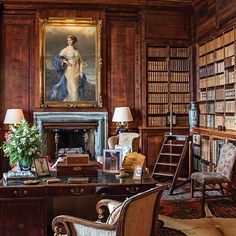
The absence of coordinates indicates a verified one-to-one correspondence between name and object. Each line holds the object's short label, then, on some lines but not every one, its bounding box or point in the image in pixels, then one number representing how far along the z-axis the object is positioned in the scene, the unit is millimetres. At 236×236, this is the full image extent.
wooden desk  2527
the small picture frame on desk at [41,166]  2913
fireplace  5349
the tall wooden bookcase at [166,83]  5591
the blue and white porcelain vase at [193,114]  5442
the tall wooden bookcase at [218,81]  4384
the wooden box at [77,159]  2885
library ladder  4517
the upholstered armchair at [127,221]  1732
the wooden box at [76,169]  2870
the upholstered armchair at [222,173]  3538
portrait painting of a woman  5439
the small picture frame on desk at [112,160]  3071
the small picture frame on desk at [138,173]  2777
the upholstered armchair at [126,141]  4771
